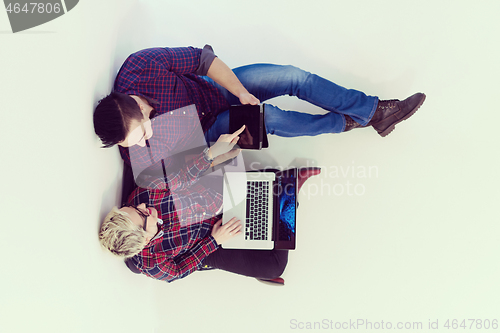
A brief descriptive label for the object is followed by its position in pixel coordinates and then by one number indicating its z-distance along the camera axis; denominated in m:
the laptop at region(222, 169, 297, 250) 1.70
